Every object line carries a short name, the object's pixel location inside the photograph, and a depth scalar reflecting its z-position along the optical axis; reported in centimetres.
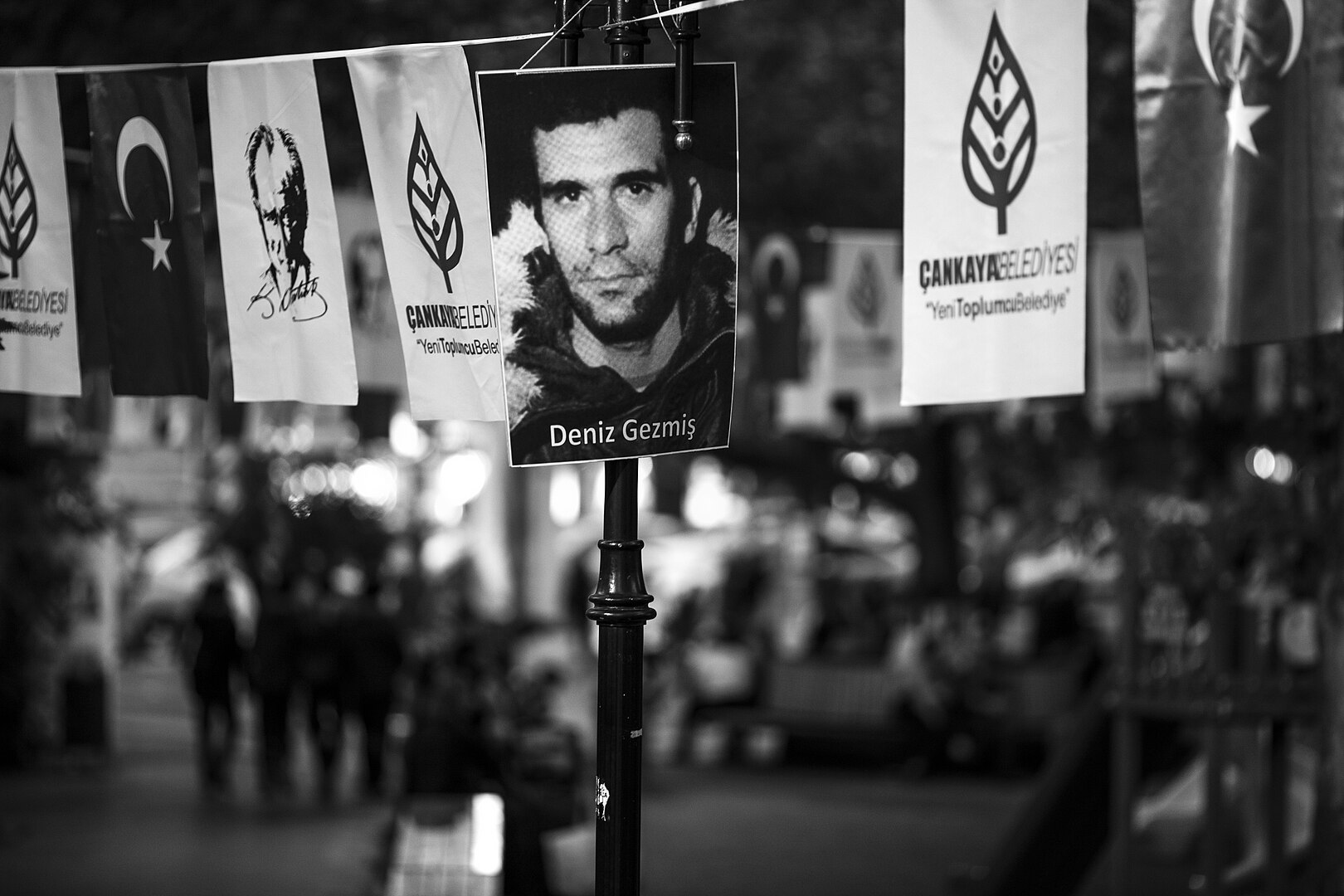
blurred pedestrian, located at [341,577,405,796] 3159
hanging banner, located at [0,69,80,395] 1334
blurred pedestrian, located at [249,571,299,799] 3161
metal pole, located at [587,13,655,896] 1039
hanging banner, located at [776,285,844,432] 2492
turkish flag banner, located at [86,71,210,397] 1316
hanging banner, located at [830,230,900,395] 2403
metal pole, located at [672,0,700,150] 1016
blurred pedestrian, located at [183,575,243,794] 3203
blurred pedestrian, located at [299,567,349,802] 3173
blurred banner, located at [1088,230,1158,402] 2342
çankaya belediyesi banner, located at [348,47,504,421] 1120
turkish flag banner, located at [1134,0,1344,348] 1066
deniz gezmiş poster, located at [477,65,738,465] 1028
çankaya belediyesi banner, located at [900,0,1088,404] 1070
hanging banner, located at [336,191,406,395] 1894
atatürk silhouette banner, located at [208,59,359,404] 1225
